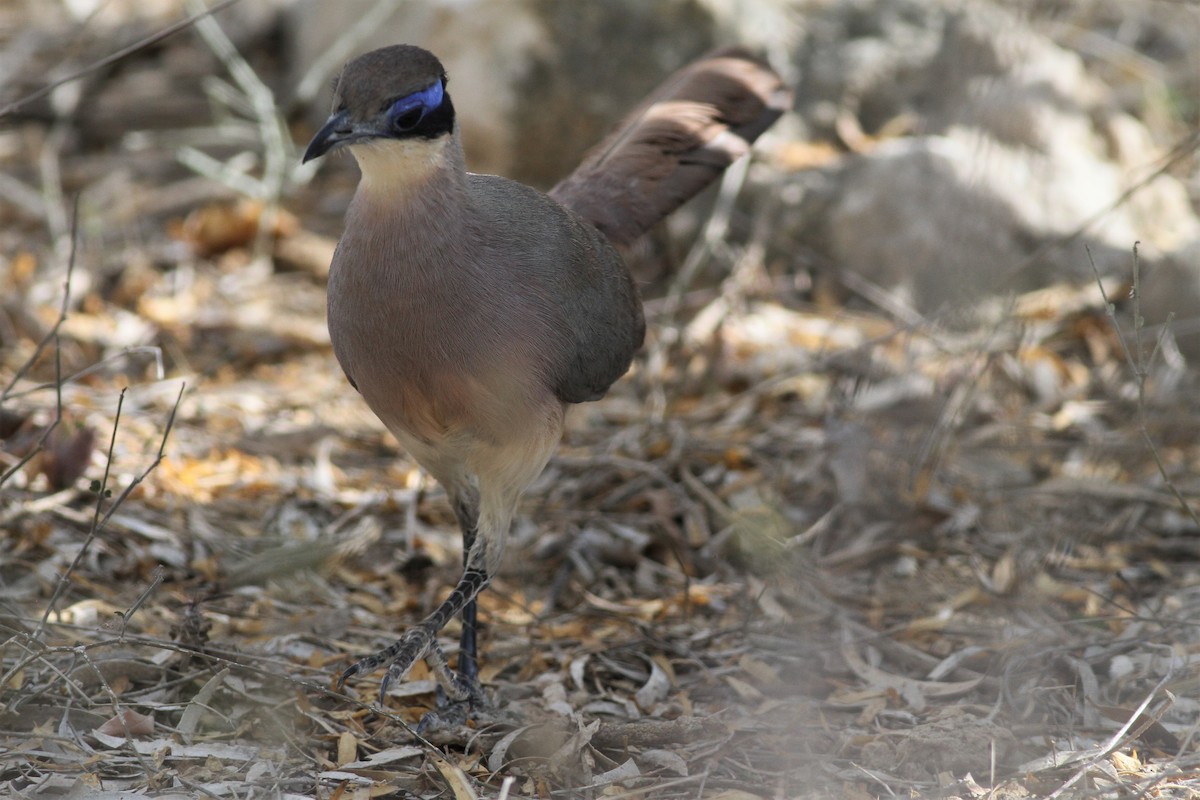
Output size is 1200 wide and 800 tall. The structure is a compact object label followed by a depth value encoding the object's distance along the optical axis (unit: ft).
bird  23.88
